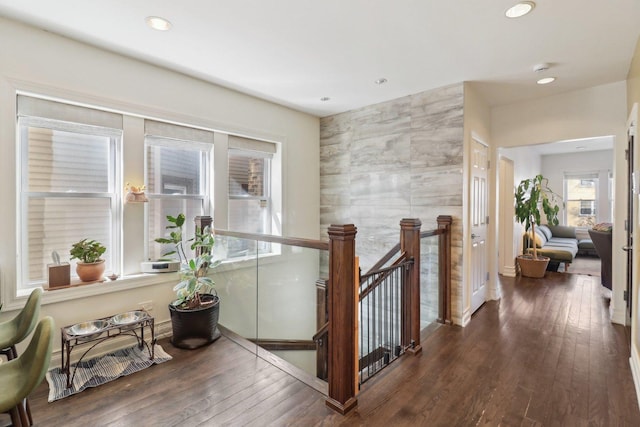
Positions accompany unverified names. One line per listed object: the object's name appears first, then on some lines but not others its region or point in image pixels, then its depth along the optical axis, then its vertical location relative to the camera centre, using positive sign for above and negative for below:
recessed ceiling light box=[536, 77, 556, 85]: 3.24 +1.39
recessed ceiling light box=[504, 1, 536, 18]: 2.04 +1.36
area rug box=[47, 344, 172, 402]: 2.25 -1.29
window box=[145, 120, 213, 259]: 3.17 +0.39
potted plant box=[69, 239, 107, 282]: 2.66 -0.43
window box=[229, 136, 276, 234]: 3.87 +0.33
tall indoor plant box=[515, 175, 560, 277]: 5.37 -0.13
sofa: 5.88 -0.75
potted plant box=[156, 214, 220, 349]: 2.88 -0.93
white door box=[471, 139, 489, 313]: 3.65 -0.15
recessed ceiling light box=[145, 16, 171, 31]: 2.23 +1.39
